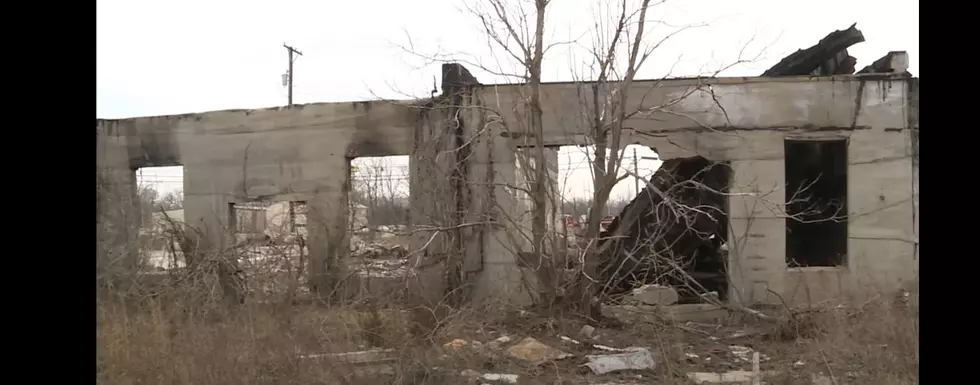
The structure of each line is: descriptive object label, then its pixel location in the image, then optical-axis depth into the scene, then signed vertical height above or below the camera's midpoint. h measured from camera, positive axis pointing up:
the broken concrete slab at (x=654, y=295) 8.39 -1.46
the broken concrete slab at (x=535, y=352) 5.85 -1.60
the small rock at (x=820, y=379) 4.95 -1.56
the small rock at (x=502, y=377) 5.19 -1.63
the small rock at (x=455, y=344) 5.87 -1.52
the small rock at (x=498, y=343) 6.21 -1.60
